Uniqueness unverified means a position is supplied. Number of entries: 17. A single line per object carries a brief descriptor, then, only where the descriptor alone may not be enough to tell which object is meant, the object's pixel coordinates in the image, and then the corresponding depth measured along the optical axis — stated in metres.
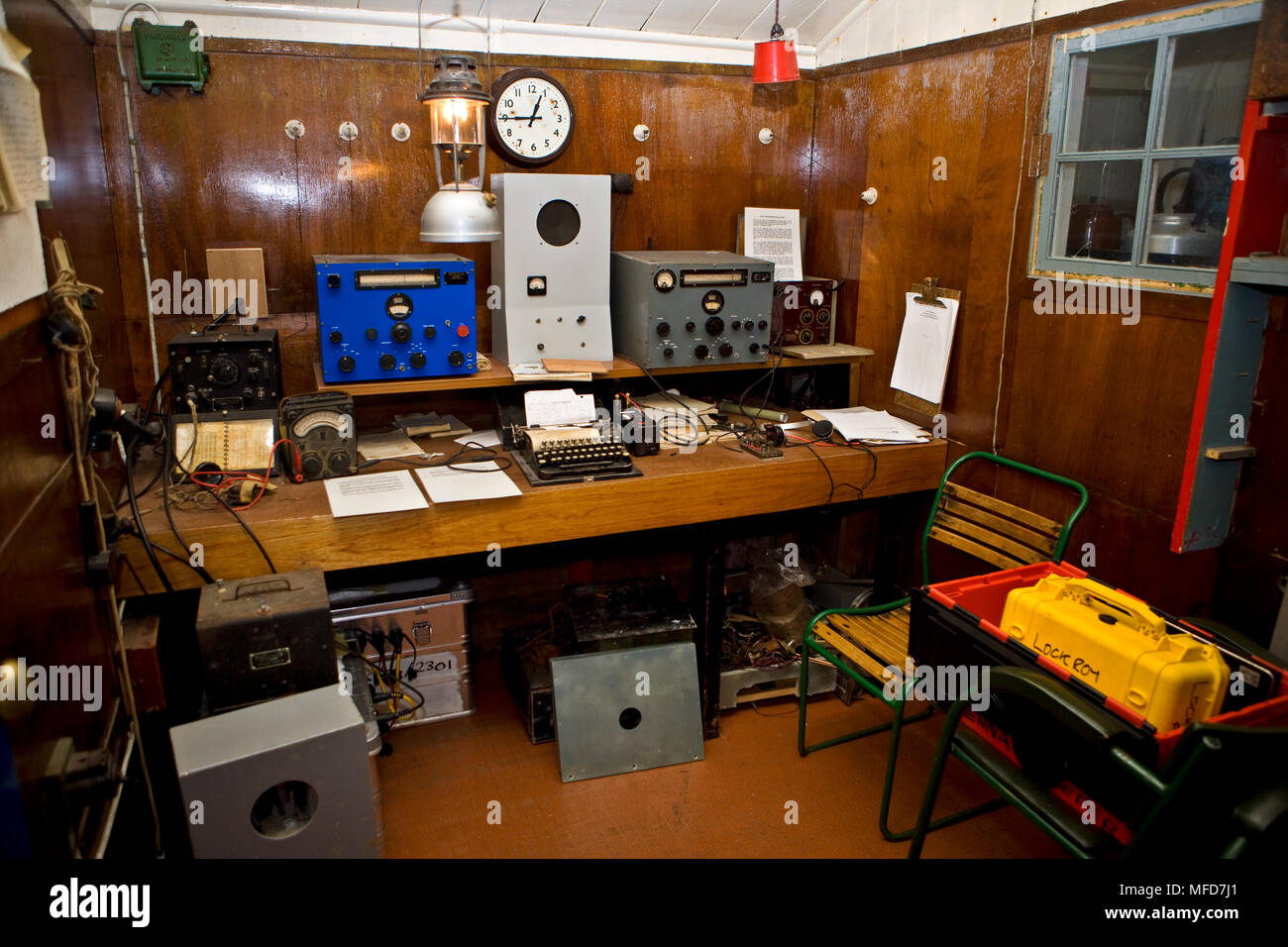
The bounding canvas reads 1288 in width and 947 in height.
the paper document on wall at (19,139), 1.27
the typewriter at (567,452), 2.50
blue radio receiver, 2.49
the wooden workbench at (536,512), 2.17
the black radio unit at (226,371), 2.39
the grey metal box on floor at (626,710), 2.60
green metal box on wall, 2.48
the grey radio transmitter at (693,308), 2.77
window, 2.02
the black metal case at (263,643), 1.86
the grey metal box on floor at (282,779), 1.66
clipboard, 2.83
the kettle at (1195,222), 2.04
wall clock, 2.88
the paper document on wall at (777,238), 3.21
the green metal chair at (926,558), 2.35
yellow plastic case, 1.67
